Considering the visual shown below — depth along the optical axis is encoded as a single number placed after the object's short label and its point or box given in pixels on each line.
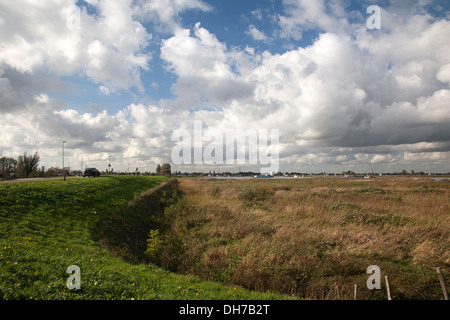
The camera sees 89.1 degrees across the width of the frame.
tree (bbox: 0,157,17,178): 66.22
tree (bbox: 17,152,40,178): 57.34
